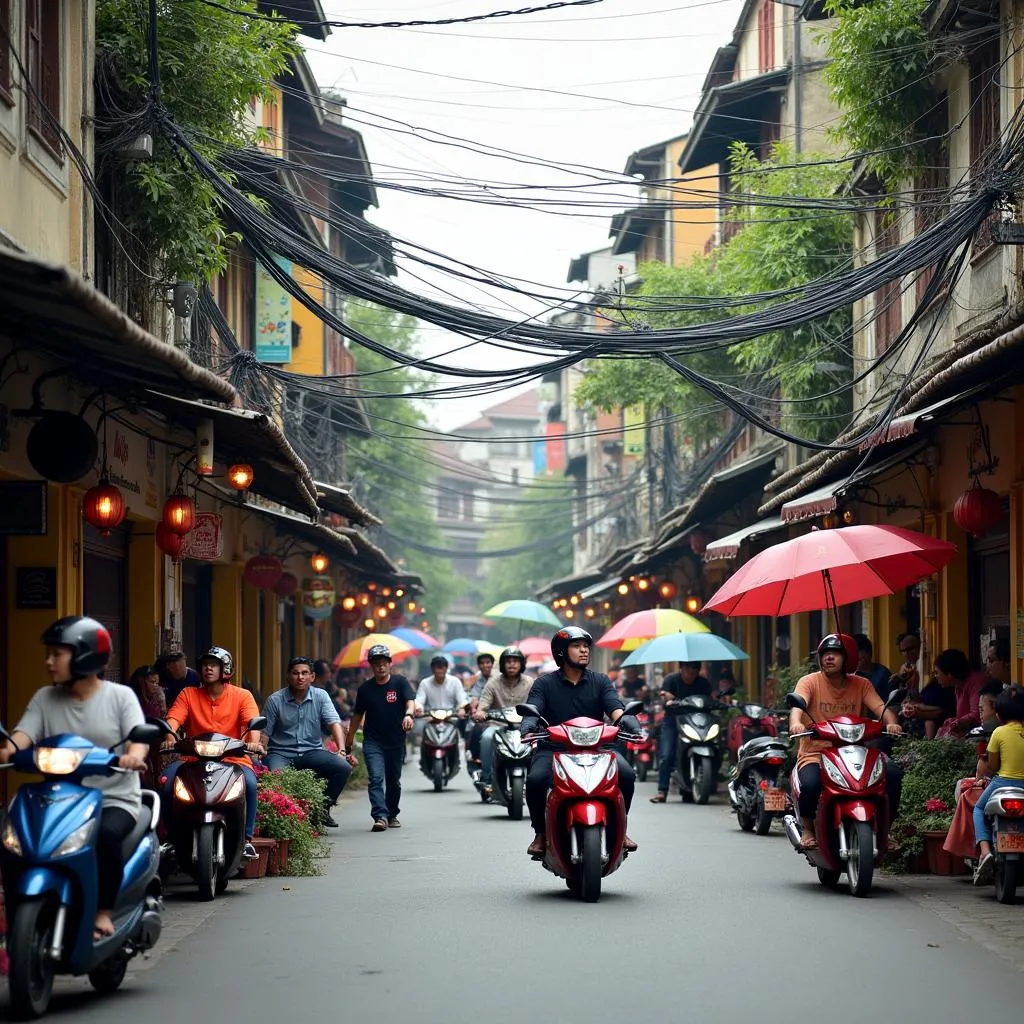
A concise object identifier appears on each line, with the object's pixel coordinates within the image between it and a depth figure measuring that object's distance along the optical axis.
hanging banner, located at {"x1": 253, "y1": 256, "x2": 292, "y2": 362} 26.97
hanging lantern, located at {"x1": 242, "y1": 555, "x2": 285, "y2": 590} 22.86
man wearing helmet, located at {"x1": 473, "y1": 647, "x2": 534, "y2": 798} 17.89
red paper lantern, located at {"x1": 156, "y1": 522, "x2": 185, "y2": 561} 15.75
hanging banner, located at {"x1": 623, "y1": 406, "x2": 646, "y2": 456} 50.51
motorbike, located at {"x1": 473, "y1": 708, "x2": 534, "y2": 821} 18.42
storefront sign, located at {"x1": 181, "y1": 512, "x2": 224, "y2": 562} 17.56
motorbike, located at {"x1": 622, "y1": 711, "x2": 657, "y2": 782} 25.64
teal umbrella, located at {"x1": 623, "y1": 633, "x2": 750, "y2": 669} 21.36
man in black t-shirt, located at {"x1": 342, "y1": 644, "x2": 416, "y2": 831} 17.23
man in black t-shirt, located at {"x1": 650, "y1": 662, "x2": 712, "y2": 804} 20.80
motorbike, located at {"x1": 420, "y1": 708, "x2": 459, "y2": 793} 23.67
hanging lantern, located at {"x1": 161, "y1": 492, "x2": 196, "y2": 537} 15.59
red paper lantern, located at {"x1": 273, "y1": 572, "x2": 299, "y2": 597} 26.27
